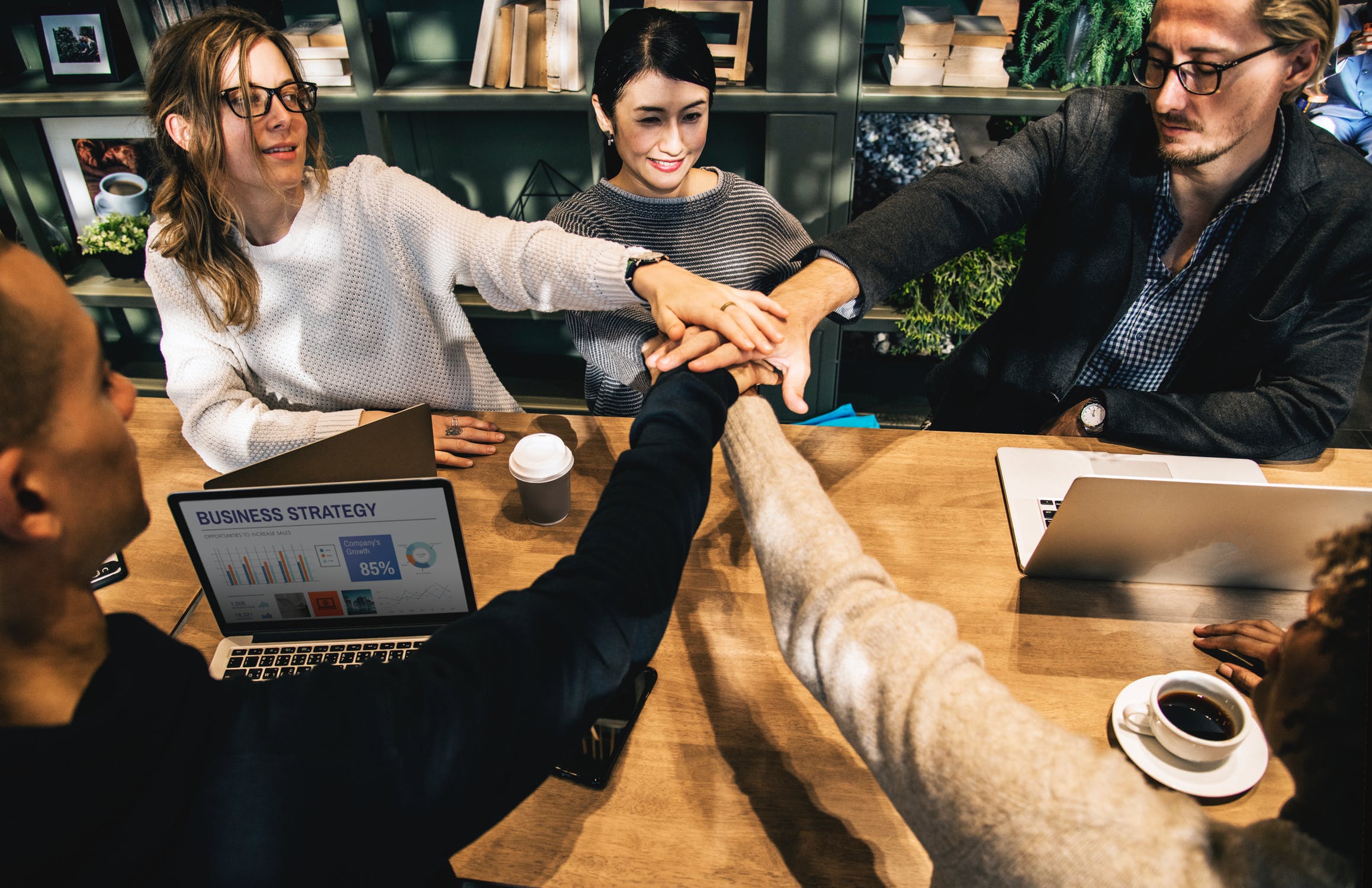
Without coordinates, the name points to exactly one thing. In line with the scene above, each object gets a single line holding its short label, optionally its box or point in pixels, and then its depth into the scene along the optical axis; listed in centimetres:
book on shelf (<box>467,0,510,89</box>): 257
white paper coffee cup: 128
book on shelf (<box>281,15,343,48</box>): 266
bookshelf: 254
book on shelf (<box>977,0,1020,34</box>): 255
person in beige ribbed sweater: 54
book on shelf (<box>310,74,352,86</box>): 274
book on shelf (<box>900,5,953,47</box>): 246
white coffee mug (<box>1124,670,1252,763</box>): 90
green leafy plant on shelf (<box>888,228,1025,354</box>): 265
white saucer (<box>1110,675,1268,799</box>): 91
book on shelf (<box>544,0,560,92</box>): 250
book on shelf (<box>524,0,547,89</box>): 259
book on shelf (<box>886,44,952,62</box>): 252
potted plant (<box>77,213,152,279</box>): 306
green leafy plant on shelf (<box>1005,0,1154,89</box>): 239
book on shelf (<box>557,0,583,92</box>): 250
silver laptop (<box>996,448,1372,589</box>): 101
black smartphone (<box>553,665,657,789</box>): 96
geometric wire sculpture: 317
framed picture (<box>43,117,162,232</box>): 307
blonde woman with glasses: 153
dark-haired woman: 177
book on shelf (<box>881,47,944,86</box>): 255
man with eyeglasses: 150
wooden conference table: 89
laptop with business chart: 105
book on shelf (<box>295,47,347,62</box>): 268
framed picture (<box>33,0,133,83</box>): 277
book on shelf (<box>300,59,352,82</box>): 271
